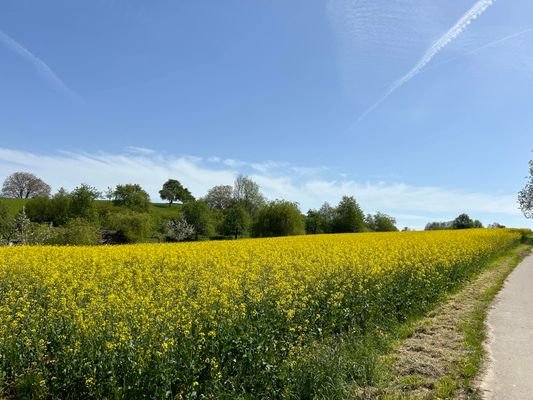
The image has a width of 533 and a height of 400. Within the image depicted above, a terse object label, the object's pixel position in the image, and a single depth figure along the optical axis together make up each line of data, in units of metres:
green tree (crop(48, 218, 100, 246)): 33.25
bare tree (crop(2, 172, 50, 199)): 100.12
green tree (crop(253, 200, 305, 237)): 59.31
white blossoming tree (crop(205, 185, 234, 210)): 102.69
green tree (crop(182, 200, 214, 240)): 72.31
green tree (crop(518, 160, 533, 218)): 56.38
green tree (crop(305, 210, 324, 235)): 82.44
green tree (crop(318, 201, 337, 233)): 80.94
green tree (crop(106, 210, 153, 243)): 51.56
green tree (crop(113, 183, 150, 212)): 87.12
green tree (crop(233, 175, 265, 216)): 87.88
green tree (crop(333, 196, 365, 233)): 75.62
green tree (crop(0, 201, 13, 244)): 45.77
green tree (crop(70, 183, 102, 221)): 62.69
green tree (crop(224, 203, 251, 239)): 71.38
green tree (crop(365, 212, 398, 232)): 88.44
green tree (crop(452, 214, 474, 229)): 88.31
